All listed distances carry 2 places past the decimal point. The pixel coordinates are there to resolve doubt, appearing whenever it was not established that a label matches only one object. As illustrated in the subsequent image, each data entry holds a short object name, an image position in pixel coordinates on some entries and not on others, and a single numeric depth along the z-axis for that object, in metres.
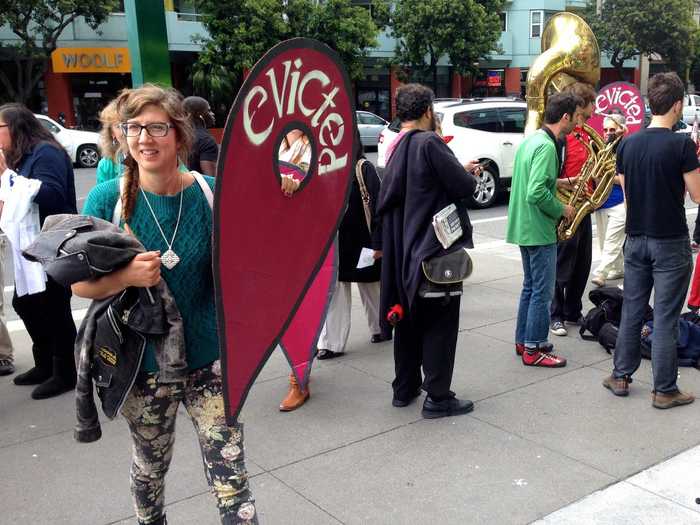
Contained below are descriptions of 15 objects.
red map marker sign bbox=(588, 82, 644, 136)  7.73
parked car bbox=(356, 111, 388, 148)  23.98
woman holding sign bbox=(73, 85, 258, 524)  2.31
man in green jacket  4.54
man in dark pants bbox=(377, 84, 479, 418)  3.83
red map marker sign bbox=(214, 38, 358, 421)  1.93
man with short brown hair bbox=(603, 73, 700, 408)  3.91
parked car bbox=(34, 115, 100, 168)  20.19
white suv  12.45
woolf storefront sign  26.36
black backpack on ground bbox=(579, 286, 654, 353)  5.13
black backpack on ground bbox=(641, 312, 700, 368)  4.81
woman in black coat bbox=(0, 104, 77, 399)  4.25
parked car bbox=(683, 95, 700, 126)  28.64
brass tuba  7.46
